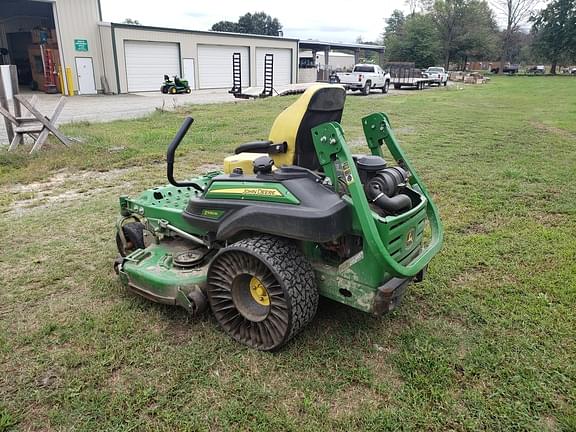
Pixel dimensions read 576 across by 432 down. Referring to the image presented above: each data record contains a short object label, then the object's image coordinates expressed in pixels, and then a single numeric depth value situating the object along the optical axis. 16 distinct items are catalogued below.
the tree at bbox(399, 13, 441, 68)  46.97
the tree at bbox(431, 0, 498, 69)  52.44
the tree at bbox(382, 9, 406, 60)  49.06
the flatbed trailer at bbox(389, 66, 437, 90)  29.59
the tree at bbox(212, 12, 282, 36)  72.12
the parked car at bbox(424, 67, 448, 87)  32.62
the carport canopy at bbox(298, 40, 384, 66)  38.72
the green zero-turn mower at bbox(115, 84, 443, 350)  2.44
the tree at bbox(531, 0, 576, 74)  49.06
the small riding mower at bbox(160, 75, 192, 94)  23.23
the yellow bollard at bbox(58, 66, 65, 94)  22.57
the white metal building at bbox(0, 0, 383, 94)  22.59
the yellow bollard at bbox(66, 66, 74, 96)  22.33
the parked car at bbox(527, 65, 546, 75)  56.70
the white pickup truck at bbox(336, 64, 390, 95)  23.61
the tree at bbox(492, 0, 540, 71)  56.69
